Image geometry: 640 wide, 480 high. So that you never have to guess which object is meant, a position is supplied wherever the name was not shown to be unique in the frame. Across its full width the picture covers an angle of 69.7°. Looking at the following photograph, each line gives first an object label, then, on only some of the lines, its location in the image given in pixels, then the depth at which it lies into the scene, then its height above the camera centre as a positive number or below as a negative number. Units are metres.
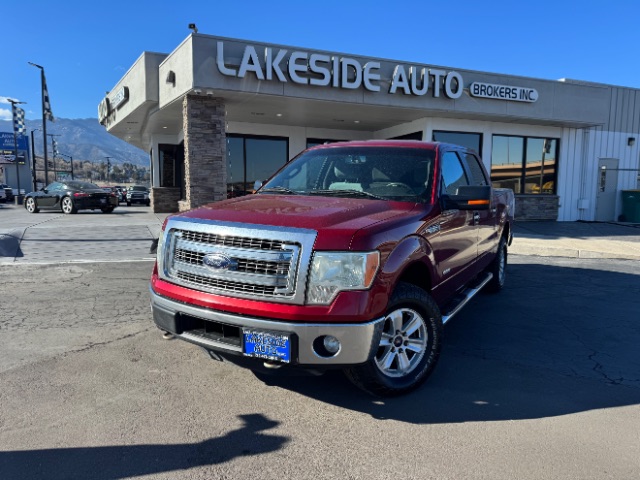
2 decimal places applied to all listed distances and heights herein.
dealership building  12.02 +2.73
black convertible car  20.17 -0.16
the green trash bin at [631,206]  17.61 -0.20
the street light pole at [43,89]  27.26 +6.33
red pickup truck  2.84 -0.52
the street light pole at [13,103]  41.97 +8.50
